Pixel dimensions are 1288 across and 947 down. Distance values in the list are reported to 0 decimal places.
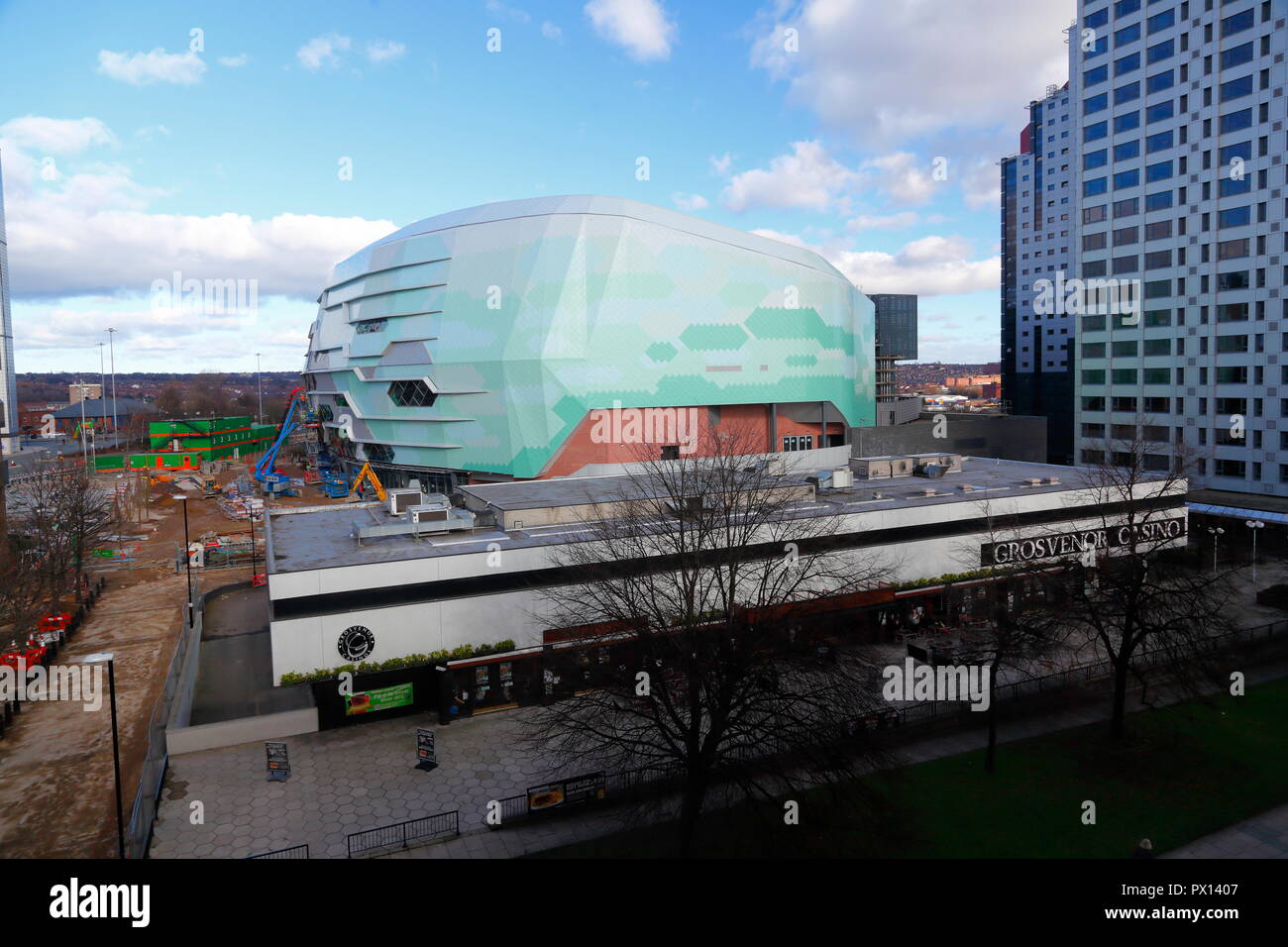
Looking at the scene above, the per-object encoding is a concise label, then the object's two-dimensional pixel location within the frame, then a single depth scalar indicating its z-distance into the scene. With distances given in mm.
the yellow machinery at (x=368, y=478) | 50938
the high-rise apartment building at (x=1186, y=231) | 47594
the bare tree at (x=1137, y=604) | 20188
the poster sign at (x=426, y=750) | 19156
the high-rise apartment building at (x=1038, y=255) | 98375
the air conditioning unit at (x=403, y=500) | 29844
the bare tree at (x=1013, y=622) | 19734
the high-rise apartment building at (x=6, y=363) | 38031
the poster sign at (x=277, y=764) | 18812
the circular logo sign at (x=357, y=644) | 22266
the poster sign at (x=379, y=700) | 21984
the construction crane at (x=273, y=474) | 68750
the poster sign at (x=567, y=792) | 17062
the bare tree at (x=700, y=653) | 14938
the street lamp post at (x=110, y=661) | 13783
